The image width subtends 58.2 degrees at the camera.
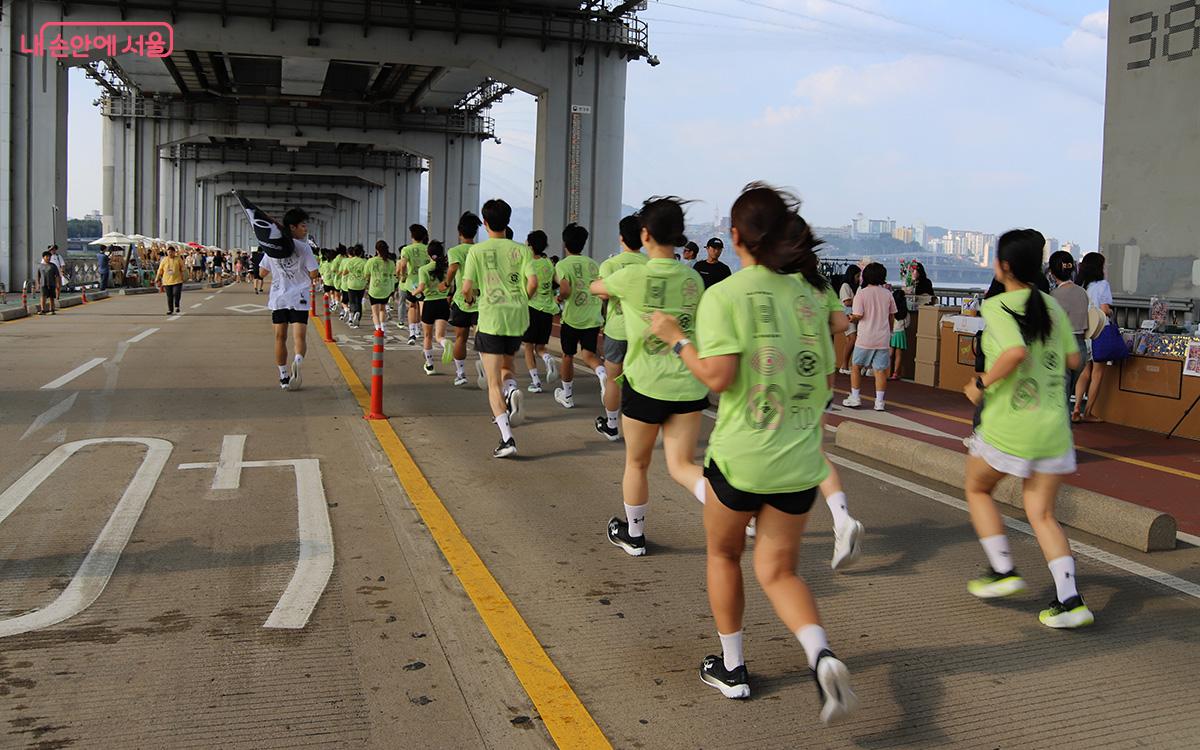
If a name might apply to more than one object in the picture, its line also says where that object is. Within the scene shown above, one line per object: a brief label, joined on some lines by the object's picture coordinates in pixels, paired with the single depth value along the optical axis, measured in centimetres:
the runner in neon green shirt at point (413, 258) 1705
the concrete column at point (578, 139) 3372
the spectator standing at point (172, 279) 2758
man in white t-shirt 1245
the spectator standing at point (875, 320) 1227
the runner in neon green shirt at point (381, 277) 2086
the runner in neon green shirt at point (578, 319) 1124
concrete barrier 650
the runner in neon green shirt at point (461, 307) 1175
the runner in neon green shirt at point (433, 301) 1507
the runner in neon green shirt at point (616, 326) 769
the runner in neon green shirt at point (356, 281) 2444
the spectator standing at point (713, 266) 1271
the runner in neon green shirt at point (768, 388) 371
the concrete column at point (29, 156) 3131
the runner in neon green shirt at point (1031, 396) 512
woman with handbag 1090
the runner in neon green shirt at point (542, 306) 1162
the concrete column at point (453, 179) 5191
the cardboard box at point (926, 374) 1562
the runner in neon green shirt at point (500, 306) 878
